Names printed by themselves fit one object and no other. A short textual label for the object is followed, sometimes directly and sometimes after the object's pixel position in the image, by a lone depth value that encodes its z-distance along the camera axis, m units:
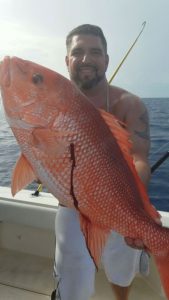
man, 1.64
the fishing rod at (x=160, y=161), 2.21
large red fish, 0.99
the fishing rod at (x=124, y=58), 2.59
